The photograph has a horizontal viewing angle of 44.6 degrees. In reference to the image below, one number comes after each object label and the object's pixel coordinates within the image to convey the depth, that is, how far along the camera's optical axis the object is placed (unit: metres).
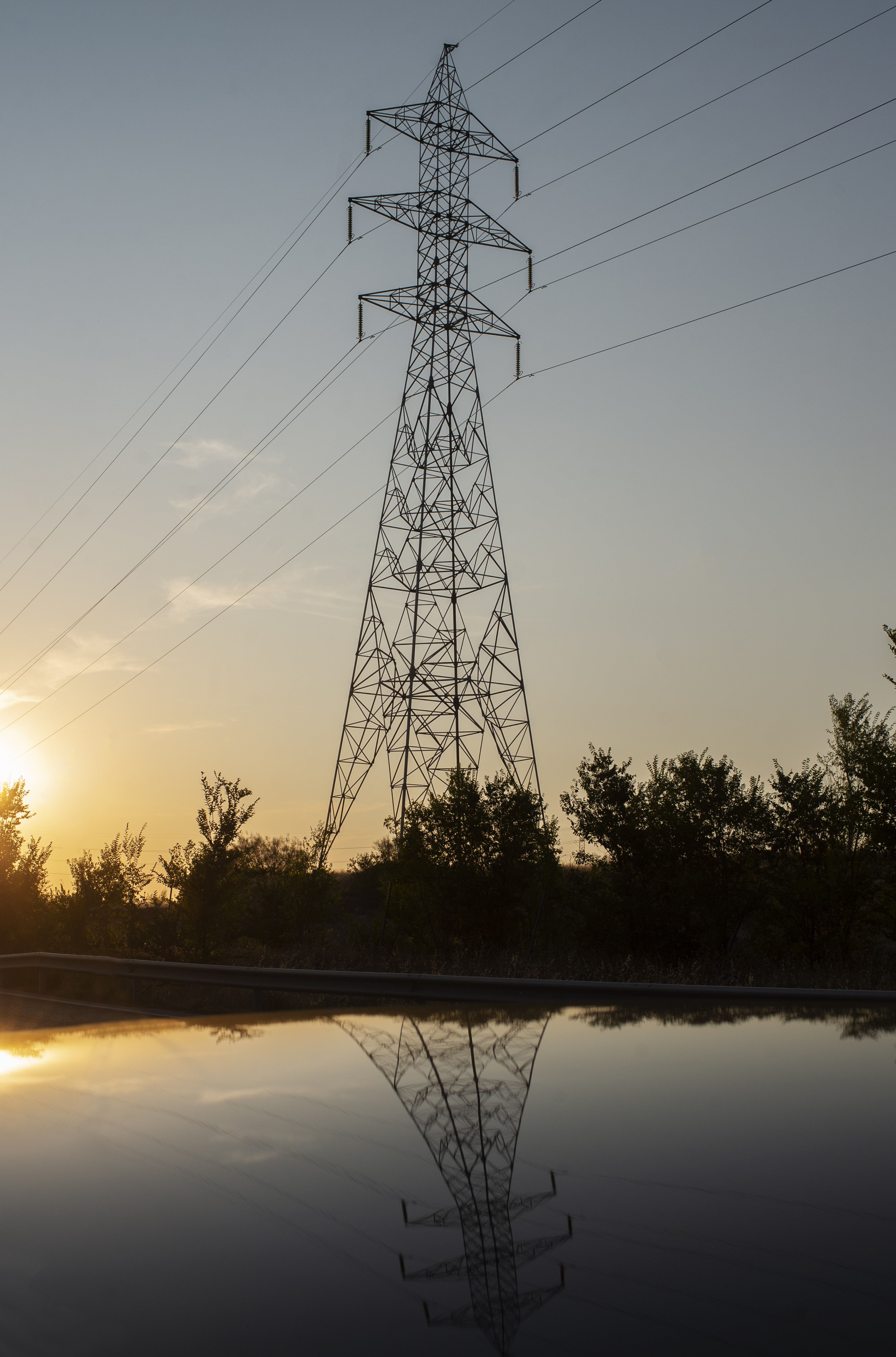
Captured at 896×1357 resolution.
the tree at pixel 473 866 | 24.16
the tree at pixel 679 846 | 22.86
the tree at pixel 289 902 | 25.94
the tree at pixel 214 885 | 22.50
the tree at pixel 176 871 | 22.84
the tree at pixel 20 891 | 30.89
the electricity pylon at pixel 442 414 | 28.17
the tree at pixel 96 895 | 30.44
